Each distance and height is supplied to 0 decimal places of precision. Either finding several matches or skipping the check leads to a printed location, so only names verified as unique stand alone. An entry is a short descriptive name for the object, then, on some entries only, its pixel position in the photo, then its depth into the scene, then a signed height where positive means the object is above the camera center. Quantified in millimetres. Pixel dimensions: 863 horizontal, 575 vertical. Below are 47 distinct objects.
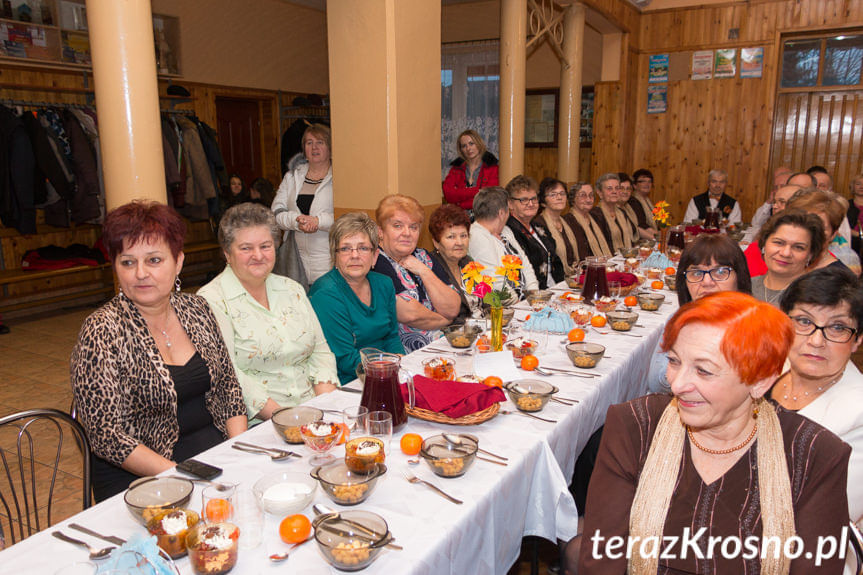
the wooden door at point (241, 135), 7566 +449
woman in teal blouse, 2410 -500
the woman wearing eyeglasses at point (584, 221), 4903 -418
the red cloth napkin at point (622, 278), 3252 -579
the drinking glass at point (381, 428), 1481 -612
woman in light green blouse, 2195 -537
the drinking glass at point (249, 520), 1151 -654
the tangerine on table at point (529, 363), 2100 -653
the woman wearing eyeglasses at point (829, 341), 1566 -443
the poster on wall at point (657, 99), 8102 +907
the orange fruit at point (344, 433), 1507 -645
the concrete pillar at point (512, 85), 5582 +773
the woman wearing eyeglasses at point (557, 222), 4527 -388
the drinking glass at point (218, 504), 1162 -624
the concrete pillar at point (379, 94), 3822 +485
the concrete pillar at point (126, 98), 2547 +314
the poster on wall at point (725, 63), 7629 +1284
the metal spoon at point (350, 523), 1152 -674
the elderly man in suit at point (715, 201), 6891 -376
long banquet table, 1137 -697
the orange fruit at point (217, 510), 1162 -632
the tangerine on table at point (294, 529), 1157 -668
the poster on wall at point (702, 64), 7762 +1293
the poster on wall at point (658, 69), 8023 +1288
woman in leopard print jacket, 1673 -557
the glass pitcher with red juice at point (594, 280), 3016 -543
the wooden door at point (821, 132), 7348 +423
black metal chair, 1618 -1424
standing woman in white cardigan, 4098 -196
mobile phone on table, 1396 -674
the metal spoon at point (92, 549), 1124 -691
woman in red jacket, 5109 -19
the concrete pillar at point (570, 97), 6746 +812
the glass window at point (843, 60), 7156 +1238
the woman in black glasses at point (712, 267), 2219 -359
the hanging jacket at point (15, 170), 5152 +26
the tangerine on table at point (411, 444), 1504 -662
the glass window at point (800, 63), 7402 +1254
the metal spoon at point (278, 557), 1118 -693
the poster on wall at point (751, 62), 7496 +1278
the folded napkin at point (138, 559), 941 -587
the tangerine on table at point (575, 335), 2404 -643
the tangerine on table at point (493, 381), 1909 -654
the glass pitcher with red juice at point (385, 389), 1644 -579
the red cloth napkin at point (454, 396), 1682 -625
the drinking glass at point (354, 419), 1512 -611
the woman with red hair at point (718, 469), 1199 -616
